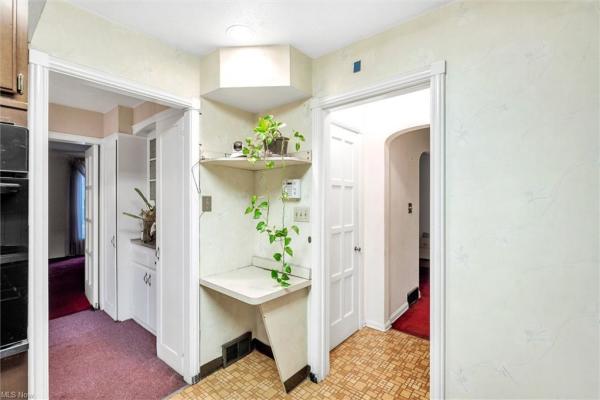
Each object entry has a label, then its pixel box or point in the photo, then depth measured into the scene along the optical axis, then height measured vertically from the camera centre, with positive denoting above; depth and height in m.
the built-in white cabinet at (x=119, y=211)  3.04 -0.13
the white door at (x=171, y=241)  2.08 -0.34
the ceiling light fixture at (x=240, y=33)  1.67 +1.05
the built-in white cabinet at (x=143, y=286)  2.73 -0.91
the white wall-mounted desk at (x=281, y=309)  1.80 -0.78
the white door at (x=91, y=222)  3.21 -0.28
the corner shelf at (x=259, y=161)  1.90 +0.27
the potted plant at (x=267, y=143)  1.84 +0.40
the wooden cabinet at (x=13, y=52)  1.10 +0.61
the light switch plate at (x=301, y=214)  2.10 -0.12
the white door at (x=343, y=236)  2.47 -0.36
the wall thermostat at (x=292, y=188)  2.12 +0.08
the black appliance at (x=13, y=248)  1.09 -0.20
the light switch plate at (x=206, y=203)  2.08 -0.03
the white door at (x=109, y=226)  3.05 -0.30
